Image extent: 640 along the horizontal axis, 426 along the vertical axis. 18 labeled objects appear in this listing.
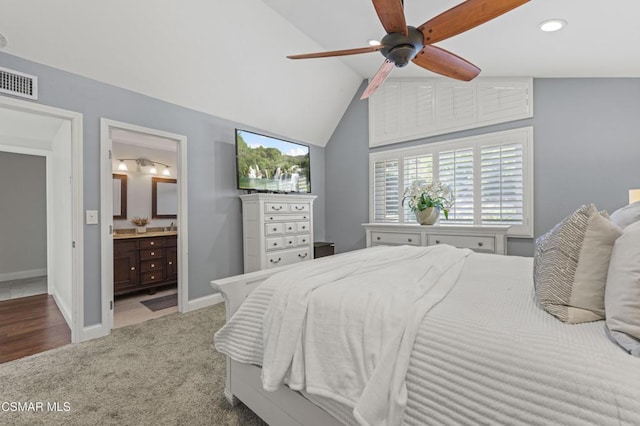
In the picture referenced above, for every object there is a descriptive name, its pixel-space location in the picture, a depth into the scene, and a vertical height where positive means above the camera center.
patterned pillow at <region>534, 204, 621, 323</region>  0.96 -0.20
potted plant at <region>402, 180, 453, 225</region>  3.59 +0.12
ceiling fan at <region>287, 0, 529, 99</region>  1.55 +1.09
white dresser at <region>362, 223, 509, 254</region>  3.16 -0.30
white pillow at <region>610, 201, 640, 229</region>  1.35 -0.03
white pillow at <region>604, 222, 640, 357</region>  0.77 -0.24
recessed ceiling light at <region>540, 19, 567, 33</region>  2.11 +1.39
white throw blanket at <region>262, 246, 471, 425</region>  0.93 -0.45
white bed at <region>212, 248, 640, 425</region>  0.69 -0.43
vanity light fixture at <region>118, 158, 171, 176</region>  4.61 +0.81
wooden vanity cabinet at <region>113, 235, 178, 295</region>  3.86 -0.70
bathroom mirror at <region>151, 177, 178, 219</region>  4.96 +0.26
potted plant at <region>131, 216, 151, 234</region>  4.62 -0.17
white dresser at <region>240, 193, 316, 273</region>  3.55 -0.23
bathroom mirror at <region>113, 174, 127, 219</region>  4.49 +0.27
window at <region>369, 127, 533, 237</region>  3.35 +0.46
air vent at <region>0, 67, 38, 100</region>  2.20 +1.02
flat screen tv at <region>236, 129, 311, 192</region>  3.71 +0.67
